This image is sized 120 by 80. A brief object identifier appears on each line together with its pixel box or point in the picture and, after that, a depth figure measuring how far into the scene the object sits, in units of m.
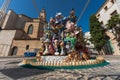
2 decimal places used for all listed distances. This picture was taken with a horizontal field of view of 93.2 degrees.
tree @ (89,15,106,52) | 14.09
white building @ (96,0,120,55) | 13.97
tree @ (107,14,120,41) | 12.78
